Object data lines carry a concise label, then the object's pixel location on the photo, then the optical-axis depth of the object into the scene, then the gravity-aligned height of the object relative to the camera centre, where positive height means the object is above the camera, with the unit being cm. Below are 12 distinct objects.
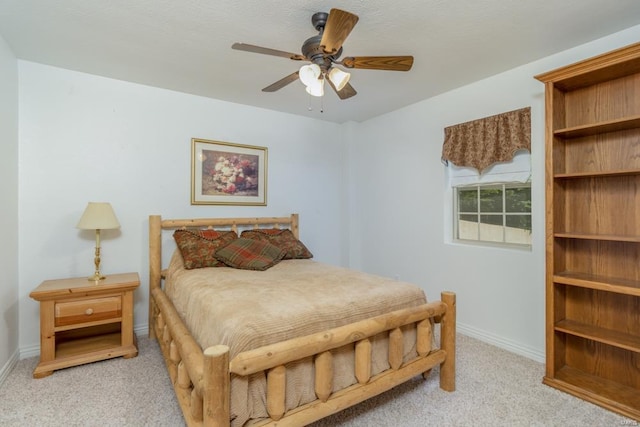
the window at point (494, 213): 281 +4
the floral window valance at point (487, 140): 266 +71
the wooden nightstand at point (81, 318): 231 -77
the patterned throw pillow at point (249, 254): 283 -35
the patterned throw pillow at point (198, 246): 283 -27
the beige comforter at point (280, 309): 146 -51
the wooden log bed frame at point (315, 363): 129 -74
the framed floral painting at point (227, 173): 338 +49
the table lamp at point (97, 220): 254 -3
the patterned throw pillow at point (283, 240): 336 -25
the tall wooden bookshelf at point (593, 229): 204 -8
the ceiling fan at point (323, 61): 180 +94
